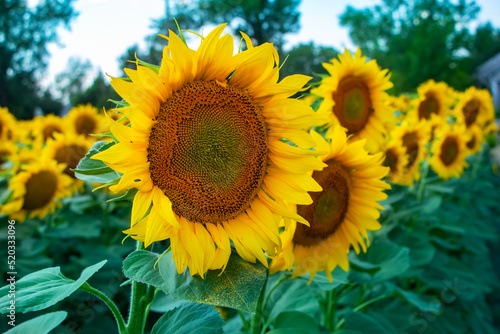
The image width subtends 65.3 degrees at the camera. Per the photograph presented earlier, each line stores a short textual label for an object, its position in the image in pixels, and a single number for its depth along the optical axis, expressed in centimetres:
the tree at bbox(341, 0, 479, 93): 2084
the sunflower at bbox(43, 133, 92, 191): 333
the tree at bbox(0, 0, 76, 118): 1337
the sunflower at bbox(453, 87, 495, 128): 465
